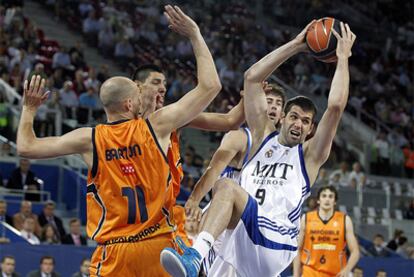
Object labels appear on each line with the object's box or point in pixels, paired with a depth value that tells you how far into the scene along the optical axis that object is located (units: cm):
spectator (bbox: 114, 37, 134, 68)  2262
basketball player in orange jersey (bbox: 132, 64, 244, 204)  699
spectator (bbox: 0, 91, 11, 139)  1633
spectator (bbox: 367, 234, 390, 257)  1756
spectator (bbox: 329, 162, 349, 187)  1942
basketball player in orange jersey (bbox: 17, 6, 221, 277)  654
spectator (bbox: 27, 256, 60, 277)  1270
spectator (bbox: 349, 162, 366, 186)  1989
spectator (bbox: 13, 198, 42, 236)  1407
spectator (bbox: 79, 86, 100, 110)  1873
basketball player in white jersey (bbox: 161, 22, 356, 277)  769
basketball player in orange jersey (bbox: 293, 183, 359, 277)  1268
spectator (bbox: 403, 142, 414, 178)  2305
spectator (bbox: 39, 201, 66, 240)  1441
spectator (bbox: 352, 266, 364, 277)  1506
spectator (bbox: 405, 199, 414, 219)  1988
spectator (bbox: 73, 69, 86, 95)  1917
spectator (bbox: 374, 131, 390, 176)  2258
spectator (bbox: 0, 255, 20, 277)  1248
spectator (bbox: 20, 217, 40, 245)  1384
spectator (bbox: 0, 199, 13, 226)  1377
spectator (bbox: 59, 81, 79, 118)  1838
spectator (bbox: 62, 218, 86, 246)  1428
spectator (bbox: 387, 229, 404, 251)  1825
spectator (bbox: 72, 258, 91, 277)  1299
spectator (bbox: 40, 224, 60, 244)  1413
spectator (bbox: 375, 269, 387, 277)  1552
